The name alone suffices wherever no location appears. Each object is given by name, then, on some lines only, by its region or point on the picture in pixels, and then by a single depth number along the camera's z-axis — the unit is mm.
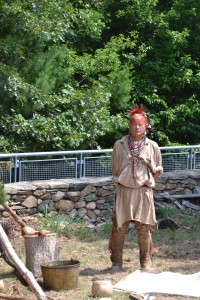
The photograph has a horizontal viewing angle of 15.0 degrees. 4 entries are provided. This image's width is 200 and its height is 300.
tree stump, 9305
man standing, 9624
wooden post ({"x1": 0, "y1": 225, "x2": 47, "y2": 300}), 7646
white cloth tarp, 8458
